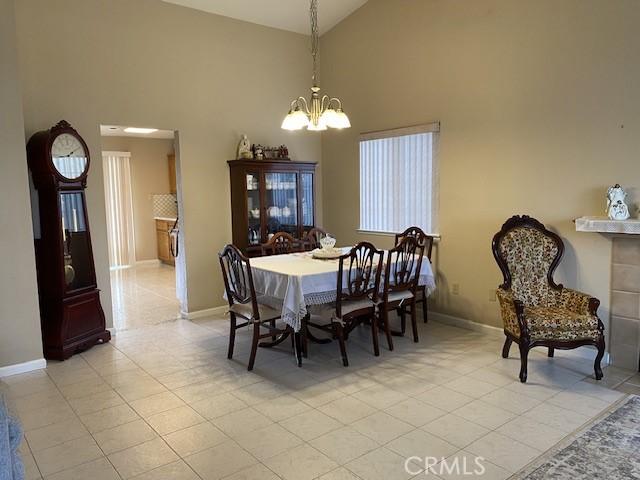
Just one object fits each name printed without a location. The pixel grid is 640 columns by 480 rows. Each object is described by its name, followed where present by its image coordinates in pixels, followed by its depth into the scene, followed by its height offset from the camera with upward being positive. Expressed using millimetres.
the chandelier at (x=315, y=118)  3770 +584
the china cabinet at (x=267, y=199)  5477 -62
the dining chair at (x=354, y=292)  3814 -807
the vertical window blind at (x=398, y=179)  5133 +132
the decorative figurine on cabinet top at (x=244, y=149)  5520 +515
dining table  3629 -702
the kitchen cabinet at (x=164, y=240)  8758 -806
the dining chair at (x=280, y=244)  5062 -531
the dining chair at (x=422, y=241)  4915 -518
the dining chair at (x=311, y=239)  5430 -511
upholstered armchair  3508 -871
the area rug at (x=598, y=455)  2398 -1407
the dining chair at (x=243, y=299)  3791 -853
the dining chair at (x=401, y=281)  4148 -790
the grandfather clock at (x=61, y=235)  4062 -314
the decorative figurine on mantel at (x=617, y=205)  3551 -136
